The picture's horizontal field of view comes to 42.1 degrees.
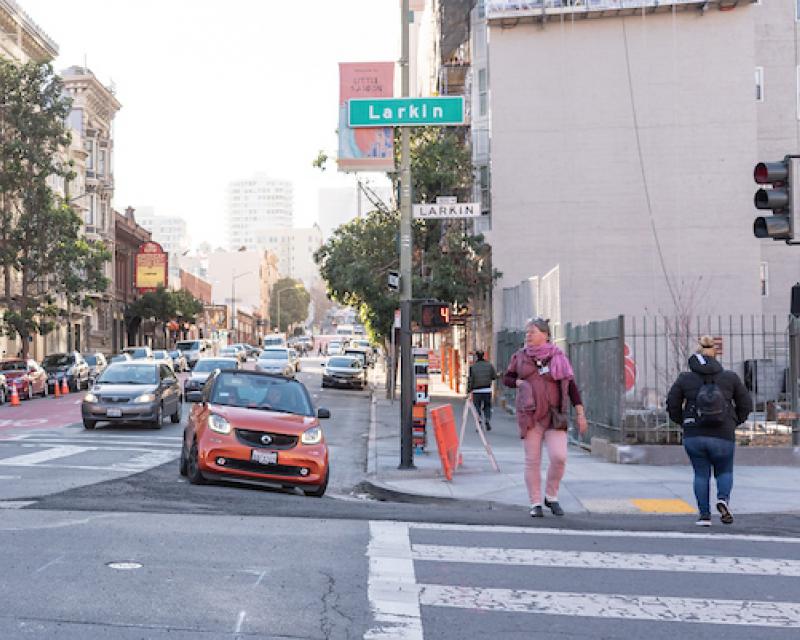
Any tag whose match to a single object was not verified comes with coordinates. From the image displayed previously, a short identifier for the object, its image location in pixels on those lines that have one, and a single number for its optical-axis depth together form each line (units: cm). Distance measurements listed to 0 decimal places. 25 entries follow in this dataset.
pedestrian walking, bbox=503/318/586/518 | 1007
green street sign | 1522
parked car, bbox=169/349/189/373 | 5747
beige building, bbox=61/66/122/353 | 6794
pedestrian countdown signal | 1634
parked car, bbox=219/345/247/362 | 6475
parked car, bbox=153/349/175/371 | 5184
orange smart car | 1208
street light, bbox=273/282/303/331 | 14910
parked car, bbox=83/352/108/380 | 4572
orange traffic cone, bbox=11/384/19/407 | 3253
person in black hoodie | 987
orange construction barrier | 1368
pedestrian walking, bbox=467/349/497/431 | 2306
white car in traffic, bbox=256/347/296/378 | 4784
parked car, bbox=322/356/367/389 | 4578
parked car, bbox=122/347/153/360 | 5075
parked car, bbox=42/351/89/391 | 4119
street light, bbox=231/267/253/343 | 12298
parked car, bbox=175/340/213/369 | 6512
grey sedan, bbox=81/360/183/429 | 2172
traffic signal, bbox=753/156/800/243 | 1049
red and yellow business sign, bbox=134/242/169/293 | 7519
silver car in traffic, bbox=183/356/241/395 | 3459
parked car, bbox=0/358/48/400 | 3578
